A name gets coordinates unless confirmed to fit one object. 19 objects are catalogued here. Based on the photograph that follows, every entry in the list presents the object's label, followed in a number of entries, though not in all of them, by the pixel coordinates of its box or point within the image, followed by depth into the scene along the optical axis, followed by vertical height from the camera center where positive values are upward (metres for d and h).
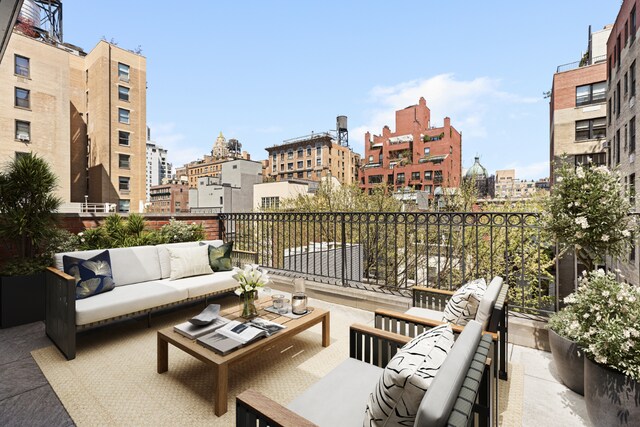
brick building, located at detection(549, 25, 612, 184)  20.27 +7.52
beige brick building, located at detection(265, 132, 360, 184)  53.84 +9.93
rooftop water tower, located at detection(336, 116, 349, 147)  59.28 +16.25
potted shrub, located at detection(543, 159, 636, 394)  2.36 -0.12
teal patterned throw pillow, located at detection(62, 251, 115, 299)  3.31 -0.79
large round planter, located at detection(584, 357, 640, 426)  1.73 -1.17
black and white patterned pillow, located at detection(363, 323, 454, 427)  1.05 -0.65
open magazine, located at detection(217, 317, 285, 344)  2.43 -1.08
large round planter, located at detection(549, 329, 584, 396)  2.29 -1.24
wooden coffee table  2.14 -1.14
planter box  3.62 -1.19
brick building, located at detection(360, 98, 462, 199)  40.38 +8.55
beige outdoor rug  2.15 -1.55
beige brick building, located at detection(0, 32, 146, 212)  18.41 +6.99
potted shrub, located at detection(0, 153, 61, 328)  3.69 -0.30
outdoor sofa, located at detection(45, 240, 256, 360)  2.93 -1.03
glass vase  2.92 -1.00
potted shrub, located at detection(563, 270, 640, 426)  1.74 -0.90
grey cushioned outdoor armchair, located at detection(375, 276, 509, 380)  2.00 -0.93
